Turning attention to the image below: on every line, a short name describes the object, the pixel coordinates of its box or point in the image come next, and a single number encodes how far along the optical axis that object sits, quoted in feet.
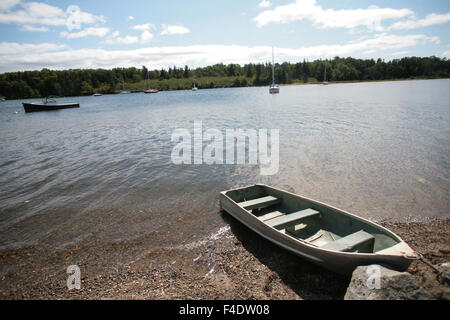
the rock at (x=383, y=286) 16.17
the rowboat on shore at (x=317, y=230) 19.01
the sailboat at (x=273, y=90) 312.29
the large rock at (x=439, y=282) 16.47
